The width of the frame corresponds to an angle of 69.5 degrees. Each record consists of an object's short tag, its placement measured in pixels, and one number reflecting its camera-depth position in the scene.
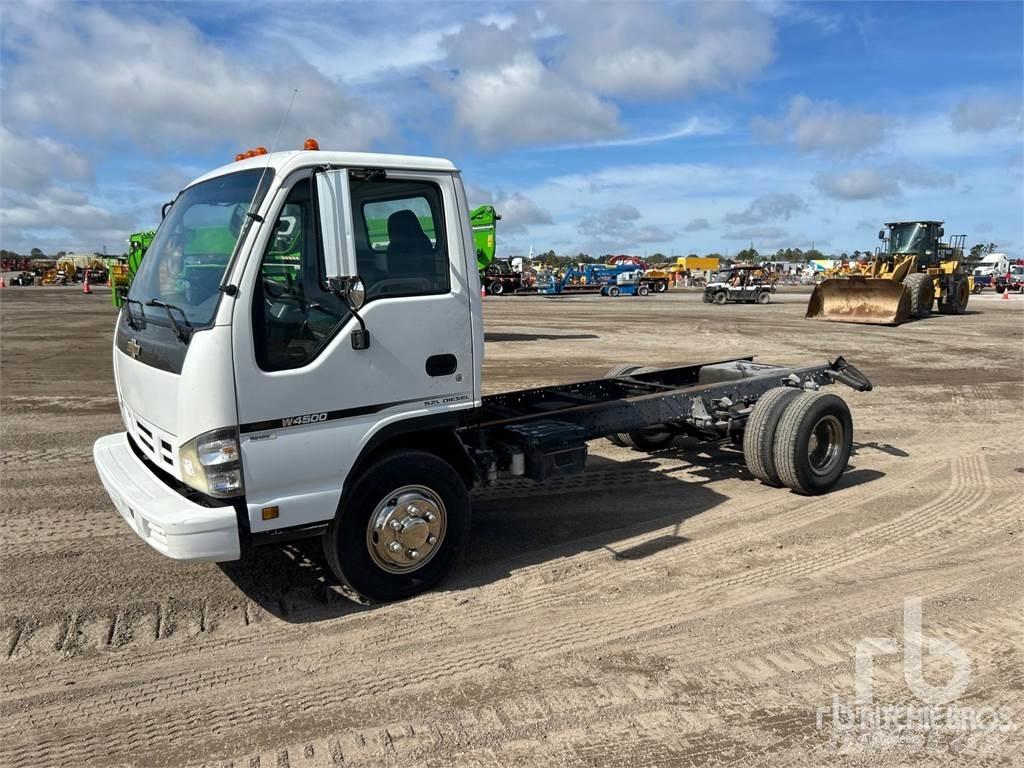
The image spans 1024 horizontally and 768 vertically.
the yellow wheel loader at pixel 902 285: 22.70
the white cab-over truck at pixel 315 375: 3.67
